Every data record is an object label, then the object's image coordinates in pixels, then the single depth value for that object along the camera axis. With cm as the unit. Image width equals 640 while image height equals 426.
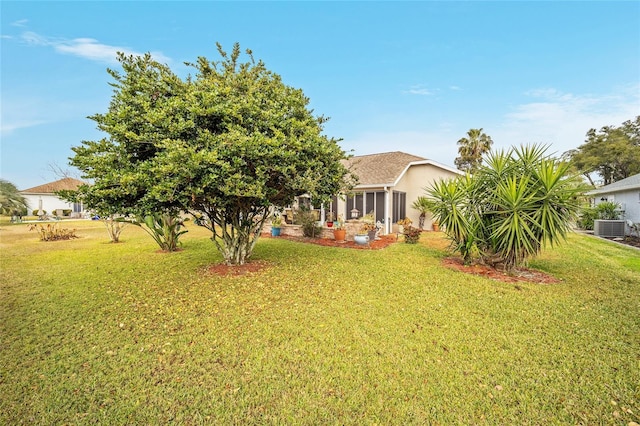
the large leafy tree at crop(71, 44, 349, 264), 617
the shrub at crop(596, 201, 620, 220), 1795
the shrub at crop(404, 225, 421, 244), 1315
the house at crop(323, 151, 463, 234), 1598
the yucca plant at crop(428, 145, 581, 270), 761
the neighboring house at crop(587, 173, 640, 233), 1684
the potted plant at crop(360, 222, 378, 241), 1372
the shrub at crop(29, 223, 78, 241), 1567
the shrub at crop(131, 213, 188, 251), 1196
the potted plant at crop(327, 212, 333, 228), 1618
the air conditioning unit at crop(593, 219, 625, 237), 1633
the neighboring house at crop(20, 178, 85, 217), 3600
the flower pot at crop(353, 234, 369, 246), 1278
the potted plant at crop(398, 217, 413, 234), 1611
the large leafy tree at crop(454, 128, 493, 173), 3591
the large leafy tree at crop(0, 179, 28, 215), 2468
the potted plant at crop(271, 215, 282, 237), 1630
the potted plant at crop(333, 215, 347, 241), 1430
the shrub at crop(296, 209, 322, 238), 1529
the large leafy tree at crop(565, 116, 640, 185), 3384
